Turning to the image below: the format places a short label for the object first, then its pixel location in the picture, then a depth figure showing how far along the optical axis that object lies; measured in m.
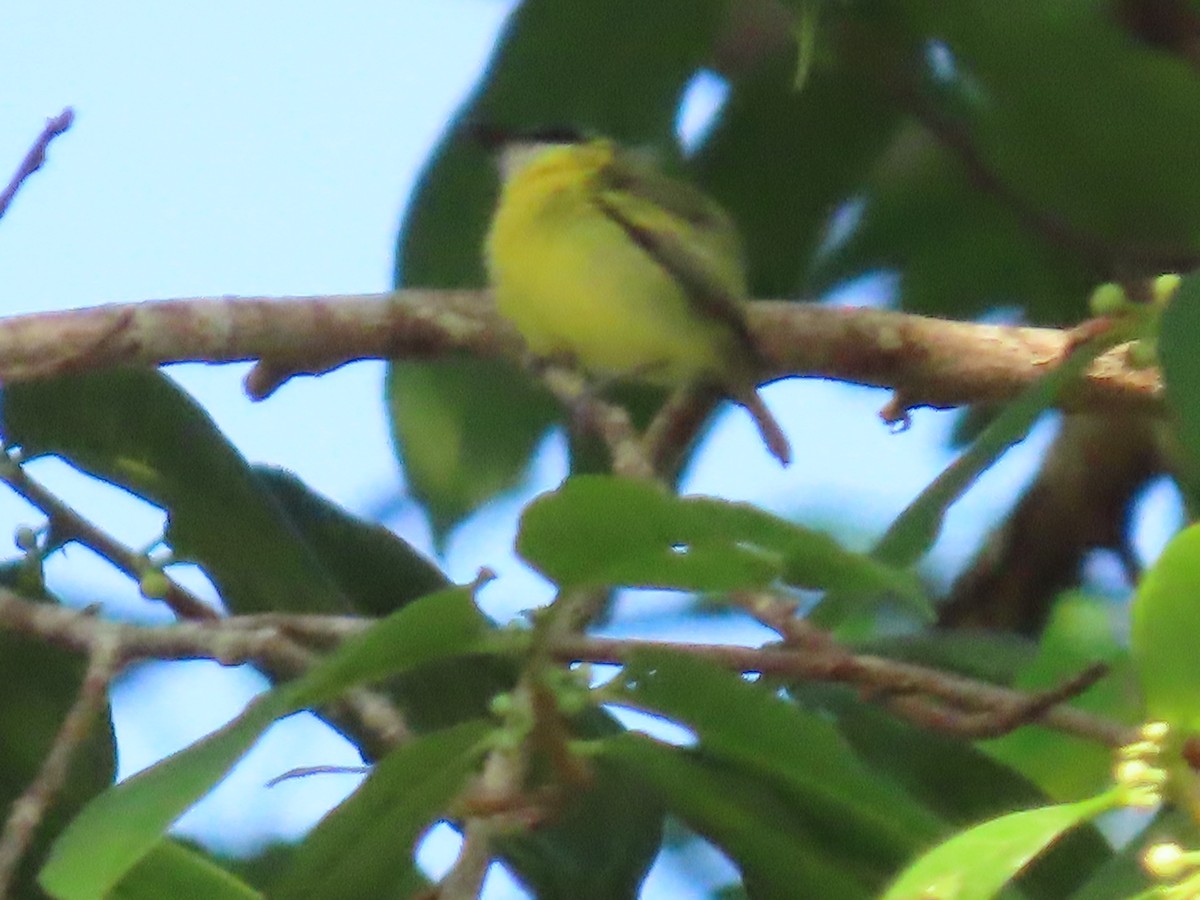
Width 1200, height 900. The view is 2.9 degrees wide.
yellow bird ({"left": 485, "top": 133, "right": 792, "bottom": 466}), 3.73
